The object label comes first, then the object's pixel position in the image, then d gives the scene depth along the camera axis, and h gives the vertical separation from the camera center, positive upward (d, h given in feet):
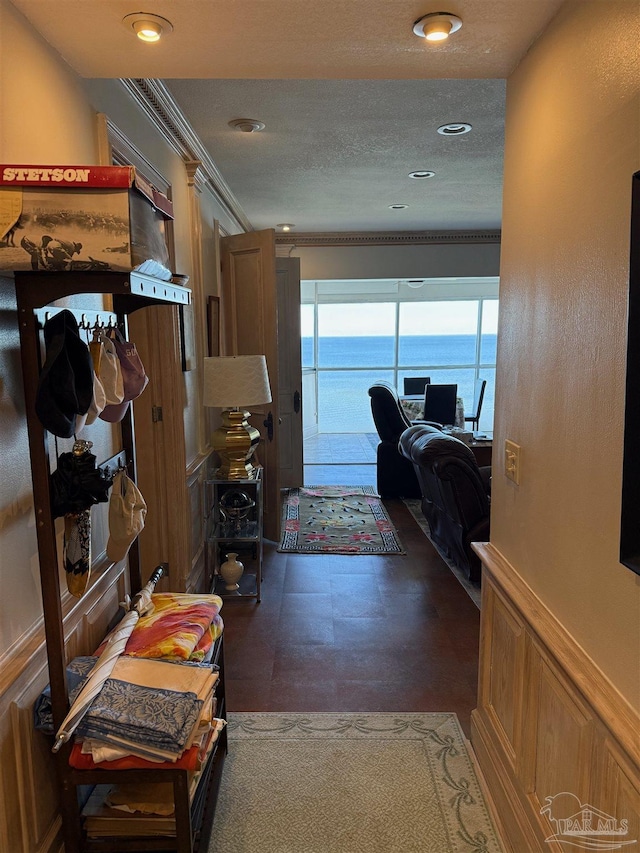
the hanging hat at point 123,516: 5.49 -1.43
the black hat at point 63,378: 4.26 -0.08
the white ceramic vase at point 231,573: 11.78 -4.26
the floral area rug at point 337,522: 14.34 -4.46
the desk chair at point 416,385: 26.30 -0.97
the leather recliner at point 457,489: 11.48 -2.60
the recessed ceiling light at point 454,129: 10.32 +4.31
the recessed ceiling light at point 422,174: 13.39 +4.52
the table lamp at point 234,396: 10.99 -0.57
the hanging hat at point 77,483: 4.70 -0.97
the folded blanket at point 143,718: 4.60 -2.89
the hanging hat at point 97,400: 4.69 -0.26
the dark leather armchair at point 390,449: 18.13 -2.73
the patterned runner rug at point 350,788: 5.89 -4.85
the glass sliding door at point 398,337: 29.32 +1.41
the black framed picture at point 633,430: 3.43 -0.43
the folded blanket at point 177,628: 5.51 -2.68
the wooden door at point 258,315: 13.56 +1.26
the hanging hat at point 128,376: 5.35 -0.08
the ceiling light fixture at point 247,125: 9.78 +4.19
